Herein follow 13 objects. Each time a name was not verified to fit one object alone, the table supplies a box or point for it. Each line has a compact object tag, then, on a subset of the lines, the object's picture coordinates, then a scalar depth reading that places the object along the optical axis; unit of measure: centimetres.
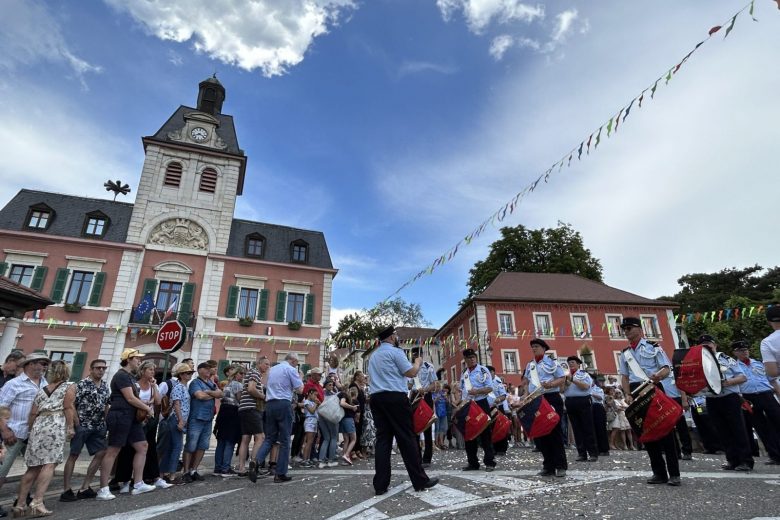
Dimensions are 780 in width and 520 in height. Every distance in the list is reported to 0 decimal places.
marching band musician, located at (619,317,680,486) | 461
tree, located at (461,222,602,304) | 3900
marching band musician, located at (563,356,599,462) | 728
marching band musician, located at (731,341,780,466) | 627
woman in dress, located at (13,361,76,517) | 477
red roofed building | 3023
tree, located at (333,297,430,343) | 4771
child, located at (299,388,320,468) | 808
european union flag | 2080
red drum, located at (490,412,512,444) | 720
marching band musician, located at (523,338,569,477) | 568
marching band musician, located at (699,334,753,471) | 554
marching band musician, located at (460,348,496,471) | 650
